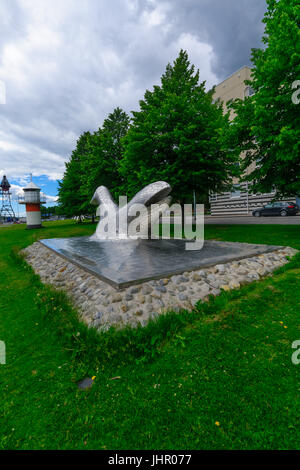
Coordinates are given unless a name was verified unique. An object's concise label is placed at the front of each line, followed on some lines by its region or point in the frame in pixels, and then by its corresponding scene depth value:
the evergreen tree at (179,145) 11.21
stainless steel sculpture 7.83
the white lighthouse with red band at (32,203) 24.91
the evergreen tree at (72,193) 25.86
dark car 22.54
